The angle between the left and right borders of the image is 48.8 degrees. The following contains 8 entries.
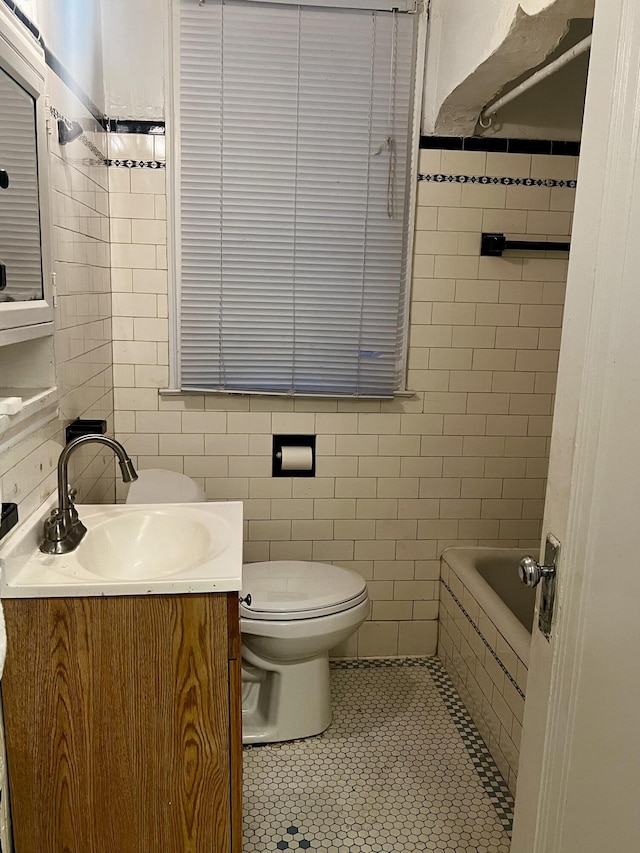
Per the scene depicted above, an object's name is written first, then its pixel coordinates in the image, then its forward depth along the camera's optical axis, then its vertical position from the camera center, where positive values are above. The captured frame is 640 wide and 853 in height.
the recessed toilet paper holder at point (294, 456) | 2.71 -0.65
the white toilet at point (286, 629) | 2.24 -1.08
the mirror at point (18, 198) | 1.36 +0.15
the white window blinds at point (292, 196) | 2.47 +0.32
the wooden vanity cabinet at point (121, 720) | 1.43 -0.91
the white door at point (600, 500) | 0.90 -0.28
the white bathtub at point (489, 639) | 2.15 -1.20
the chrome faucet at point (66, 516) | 1.57 -0.53
